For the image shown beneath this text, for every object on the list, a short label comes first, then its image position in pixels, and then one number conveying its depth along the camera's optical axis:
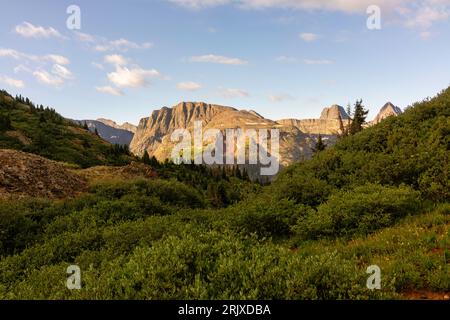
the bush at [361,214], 12.02
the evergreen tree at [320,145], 66.56
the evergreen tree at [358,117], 66.01
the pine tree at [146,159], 100.75
